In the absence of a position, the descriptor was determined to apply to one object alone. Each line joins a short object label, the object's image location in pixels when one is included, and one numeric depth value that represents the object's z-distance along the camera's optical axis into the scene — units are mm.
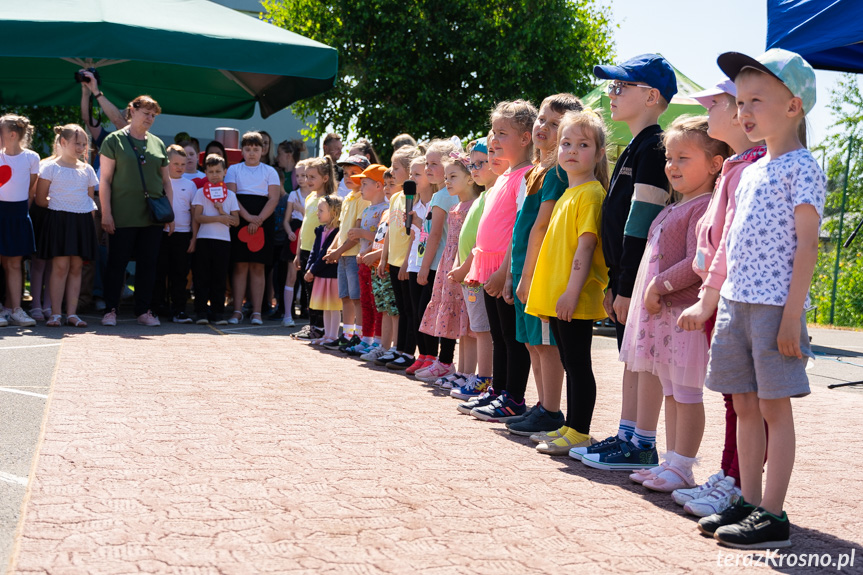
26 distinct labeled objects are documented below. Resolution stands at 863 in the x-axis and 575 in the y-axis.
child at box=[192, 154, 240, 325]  10211
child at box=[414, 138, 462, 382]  6816
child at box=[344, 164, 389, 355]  8133
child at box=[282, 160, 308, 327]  10555
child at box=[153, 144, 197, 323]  10180
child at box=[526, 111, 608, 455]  4547
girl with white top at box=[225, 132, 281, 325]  10500
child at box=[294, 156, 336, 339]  9156
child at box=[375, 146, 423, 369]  7508
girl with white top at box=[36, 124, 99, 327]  9109
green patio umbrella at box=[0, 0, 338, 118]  9008
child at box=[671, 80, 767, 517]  3482
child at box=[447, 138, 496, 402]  6027
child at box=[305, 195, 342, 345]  8758
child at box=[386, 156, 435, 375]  7168
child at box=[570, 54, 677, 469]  4145
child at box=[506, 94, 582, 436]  4938
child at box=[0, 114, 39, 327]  8961
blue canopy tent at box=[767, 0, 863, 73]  6910
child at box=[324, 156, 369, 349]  8383
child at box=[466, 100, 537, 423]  5434
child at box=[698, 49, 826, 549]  3125
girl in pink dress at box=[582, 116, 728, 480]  3889
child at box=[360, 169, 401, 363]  7863
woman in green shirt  9250
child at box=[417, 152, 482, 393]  6457
